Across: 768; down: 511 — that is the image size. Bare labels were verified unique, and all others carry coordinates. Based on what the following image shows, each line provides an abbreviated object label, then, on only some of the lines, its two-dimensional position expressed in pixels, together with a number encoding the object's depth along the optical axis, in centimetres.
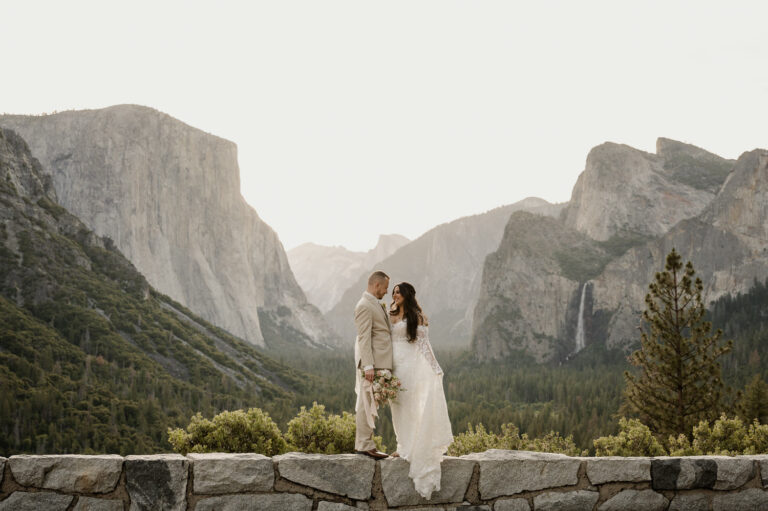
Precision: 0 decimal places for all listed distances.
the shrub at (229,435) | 1855
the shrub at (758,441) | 1624
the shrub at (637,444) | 1807
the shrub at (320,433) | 1806
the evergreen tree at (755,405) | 3588
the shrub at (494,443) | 2725
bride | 813
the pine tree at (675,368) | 2797
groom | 838
